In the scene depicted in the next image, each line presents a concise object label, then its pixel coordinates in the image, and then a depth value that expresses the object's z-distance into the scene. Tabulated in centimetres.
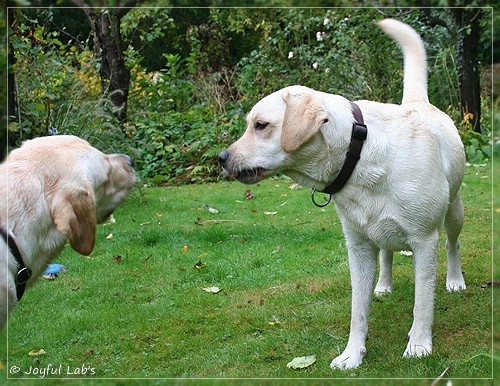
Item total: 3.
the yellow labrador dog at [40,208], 251
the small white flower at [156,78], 406
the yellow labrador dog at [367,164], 291
